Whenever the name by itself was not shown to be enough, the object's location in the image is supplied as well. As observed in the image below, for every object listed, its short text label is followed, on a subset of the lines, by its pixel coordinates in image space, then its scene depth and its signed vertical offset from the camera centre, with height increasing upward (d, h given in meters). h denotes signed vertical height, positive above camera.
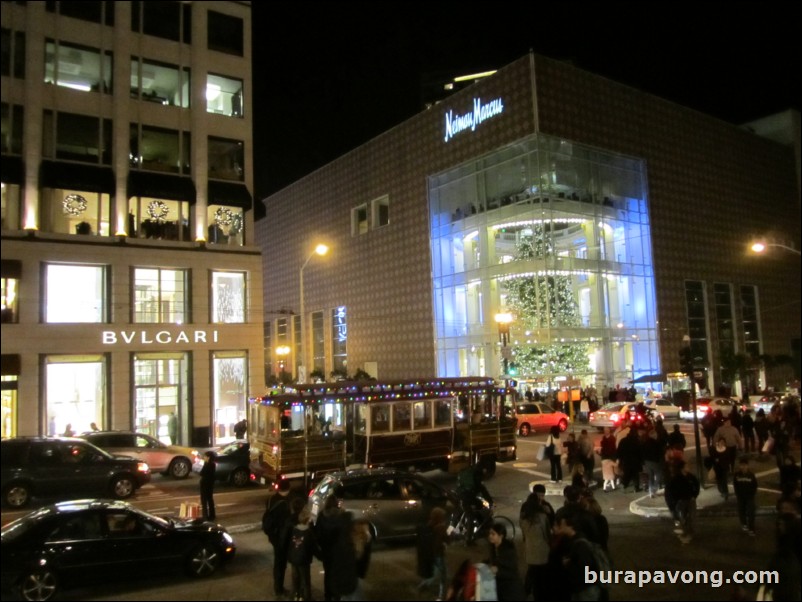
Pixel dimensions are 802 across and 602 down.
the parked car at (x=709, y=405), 34.16 -2.53
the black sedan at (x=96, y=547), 9.01 -2.49
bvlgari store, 24.23 +1.53
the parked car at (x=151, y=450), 20.25 -2.36
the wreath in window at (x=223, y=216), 29.70 +7.10
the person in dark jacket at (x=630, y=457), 16.19 -2.39
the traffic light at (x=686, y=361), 17.16 -0.09
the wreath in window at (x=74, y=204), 25.84 +6.87
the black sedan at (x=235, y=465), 19.30 -2.70
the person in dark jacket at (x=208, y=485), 13.80 -2.34
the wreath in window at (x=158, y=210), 27.94 +7.04
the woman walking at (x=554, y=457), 17.50 -2.52
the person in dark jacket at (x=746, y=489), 11.87 -2.40
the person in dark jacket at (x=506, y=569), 6.77 -2.14
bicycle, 11.48 -2.81
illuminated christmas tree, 39.22 +3.04
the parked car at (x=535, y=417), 30.39 -2.54
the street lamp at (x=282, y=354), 61.59 +1.76
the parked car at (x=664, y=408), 34.14 -2.56
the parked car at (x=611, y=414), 30.06 -2.51
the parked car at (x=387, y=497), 11.58 -2.33
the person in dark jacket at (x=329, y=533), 7.95 -2.02
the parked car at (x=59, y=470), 15.78 -2.29
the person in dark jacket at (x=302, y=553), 8.70 -2.42
